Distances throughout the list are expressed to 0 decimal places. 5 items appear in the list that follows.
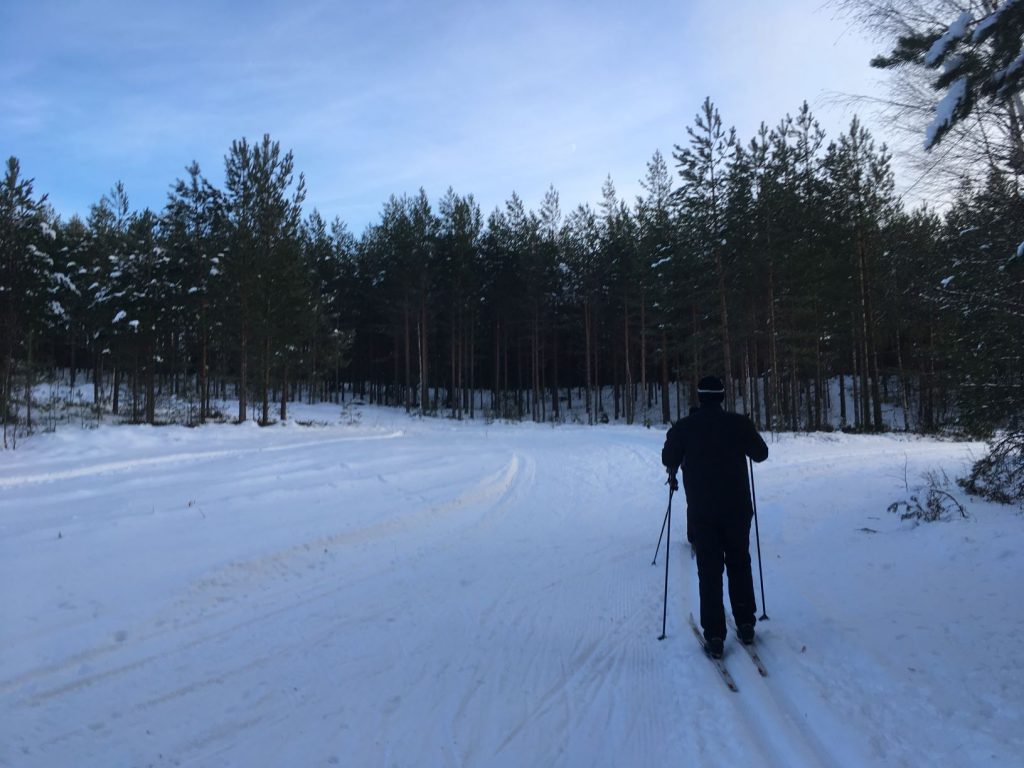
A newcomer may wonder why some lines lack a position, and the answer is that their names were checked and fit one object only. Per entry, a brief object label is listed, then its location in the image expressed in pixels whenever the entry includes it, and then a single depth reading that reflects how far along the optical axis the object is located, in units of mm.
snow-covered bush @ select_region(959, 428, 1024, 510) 7219
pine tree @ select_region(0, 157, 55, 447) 20375
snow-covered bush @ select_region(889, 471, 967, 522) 7352
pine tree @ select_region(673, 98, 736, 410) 24672
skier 4406
